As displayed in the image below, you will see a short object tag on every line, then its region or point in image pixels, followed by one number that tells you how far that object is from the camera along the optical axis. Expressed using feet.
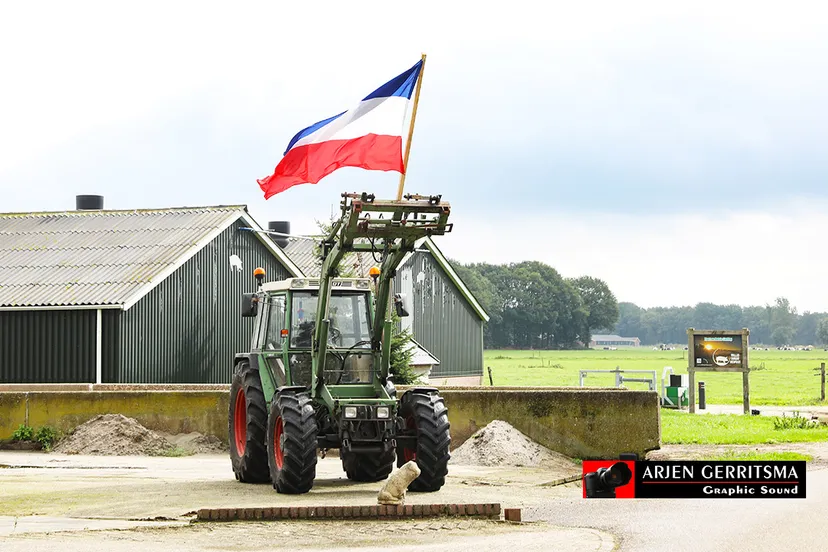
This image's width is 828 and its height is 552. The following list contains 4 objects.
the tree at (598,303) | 578.25
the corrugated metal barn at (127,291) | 105.19
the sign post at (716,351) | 116.98
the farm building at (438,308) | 157.38
